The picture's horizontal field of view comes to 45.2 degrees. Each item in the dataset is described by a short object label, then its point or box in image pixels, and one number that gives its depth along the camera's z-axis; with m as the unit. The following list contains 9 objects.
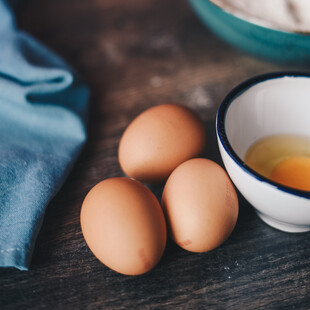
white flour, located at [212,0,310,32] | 0.66
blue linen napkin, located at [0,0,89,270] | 0.51
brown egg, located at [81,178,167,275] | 0.43
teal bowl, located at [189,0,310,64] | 0.64
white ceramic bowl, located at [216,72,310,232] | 0.43
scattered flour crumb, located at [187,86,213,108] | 0.72
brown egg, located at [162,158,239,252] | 0.45
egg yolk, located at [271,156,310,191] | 0.52
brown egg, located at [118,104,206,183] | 0.53
